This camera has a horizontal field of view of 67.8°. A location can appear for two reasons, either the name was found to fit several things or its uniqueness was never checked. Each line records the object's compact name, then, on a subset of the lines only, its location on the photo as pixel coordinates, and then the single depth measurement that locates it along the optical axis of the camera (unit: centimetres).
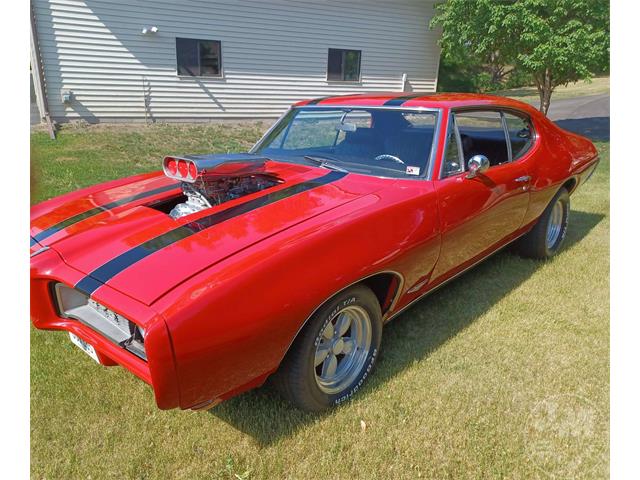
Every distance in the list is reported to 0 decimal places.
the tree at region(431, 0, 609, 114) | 1020
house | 1027
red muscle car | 193
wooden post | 969
